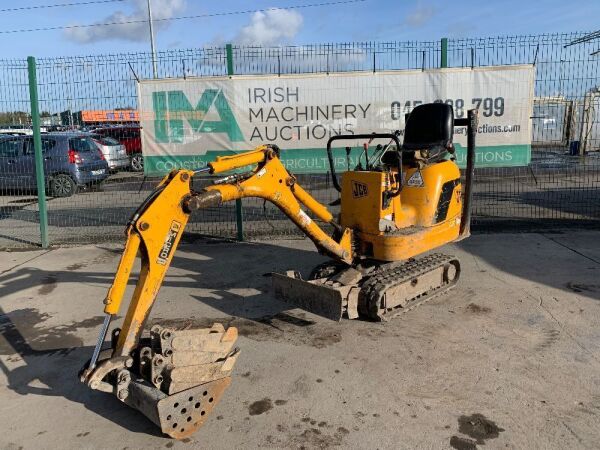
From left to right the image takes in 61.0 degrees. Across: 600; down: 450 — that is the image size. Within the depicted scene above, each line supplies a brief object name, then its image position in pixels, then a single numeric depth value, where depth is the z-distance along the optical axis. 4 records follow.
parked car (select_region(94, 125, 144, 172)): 11.71
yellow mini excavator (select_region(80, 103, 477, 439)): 3.47
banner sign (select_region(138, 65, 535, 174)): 8.62
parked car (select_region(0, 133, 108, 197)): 13.60
